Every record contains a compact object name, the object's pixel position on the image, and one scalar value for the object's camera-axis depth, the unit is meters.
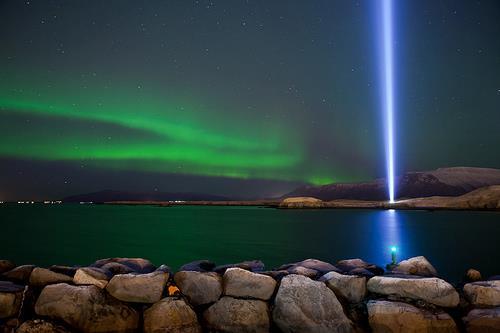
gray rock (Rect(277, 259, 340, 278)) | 8.08
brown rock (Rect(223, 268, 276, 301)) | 6.98
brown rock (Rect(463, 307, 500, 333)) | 6.22
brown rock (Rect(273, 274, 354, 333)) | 6.49
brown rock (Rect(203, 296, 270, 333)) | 6.73
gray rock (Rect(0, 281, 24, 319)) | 6.37
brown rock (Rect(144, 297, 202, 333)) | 6.55
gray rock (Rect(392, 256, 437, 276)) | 8.55
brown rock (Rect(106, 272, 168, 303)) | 6.72
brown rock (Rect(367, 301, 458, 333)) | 6.27
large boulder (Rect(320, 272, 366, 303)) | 7.00
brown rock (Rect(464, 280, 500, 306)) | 6.64
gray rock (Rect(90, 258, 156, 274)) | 8.77
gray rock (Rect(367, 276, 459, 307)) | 6.59
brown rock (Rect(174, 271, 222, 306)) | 7.02
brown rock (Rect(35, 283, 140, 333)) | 6.33
